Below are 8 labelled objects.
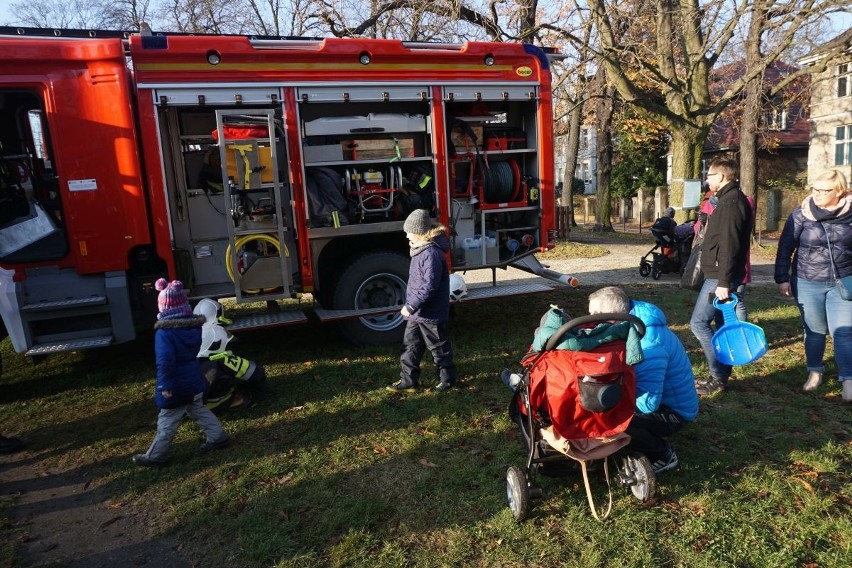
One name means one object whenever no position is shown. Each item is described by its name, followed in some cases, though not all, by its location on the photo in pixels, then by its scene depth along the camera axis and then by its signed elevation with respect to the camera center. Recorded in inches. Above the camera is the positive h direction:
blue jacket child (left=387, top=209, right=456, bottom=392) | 197.9 -37.4
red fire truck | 213.6 +13.2
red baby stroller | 120.4 -46.0
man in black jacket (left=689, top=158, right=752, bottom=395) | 189.0 -25.2
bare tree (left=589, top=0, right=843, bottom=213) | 469.4 +91.0
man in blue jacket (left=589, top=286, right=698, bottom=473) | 137.4 -49.1
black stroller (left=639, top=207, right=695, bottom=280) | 414.6 -47.6
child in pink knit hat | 160.4 -43.2
